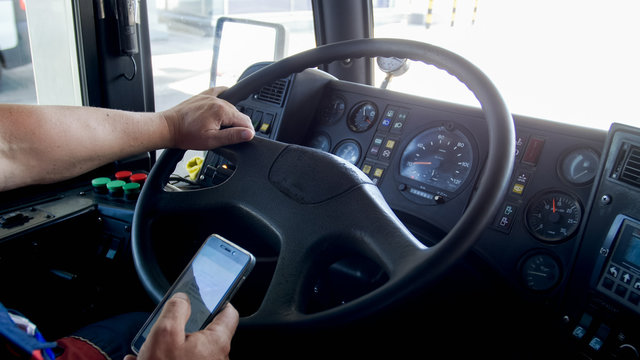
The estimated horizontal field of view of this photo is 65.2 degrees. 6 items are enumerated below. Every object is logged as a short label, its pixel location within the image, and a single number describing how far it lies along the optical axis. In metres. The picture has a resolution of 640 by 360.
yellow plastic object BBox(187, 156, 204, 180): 1.82
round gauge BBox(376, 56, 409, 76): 1.88
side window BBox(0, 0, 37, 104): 1.91
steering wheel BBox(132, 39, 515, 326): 0.75
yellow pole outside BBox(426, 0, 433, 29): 2.44
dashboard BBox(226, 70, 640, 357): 1.02
